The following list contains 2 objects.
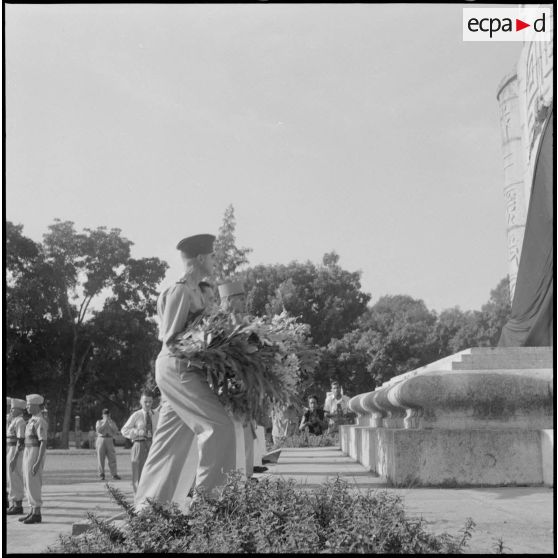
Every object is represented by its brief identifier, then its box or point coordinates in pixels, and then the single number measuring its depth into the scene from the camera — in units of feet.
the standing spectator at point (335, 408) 71.78
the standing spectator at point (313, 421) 65.77
